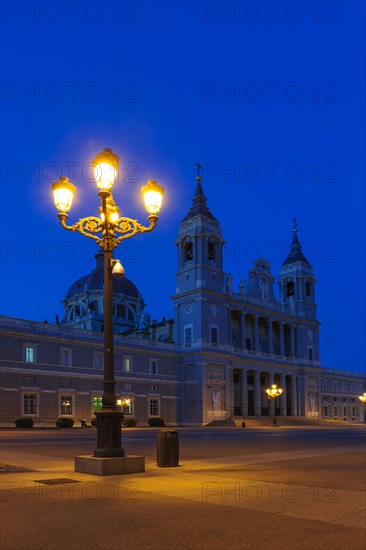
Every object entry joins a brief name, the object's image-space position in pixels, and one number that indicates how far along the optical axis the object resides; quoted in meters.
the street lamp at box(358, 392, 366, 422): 110.56
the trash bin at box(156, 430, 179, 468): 14.21
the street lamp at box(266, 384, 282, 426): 62.76
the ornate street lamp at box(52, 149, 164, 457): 12.73
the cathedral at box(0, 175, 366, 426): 53.47
